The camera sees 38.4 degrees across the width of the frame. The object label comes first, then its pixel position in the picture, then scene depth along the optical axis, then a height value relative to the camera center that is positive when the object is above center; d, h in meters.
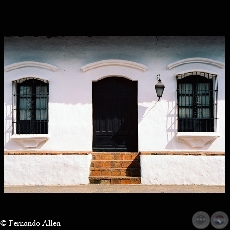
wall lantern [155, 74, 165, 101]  7.83 +0.65
